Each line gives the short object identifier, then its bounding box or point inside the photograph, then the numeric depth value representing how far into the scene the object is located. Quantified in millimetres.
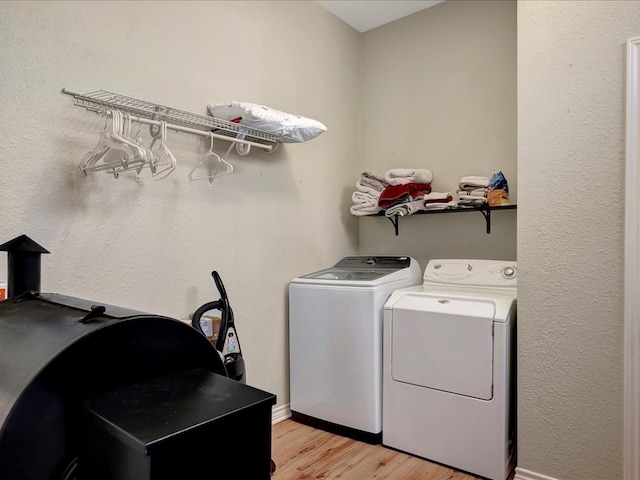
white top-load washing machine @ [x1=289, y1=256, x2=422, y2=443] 2529
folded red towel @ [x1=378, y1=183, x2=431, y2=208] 2930
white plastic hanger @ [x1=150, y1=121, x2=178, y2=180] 1890
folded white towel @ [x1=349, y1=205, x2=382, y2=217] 3081
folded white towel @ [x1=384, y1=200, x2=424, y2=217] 2893
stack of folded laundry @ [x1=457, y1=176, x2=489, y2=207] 2689
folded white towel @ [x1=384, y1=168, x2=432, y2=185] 3014
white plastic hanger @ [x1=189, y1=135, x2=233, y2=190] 2367
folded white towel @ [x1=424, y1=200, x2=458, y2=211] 2775
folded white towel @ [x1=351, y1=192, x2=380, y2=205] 3112
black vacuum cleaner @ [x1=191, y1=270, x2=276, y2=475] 2184
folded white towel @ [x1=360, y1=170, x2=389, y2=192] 3131
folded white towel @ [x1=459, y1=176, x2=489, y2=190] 2763
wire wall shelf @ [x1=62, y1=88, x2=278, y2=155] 1862
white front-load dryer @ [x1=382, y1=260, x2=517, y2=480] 2143
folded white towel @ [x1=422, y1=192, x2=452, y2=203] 2816
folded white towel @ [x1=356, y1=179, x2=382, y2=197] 3133
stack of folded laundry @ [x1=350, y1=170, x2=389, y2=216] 3107
